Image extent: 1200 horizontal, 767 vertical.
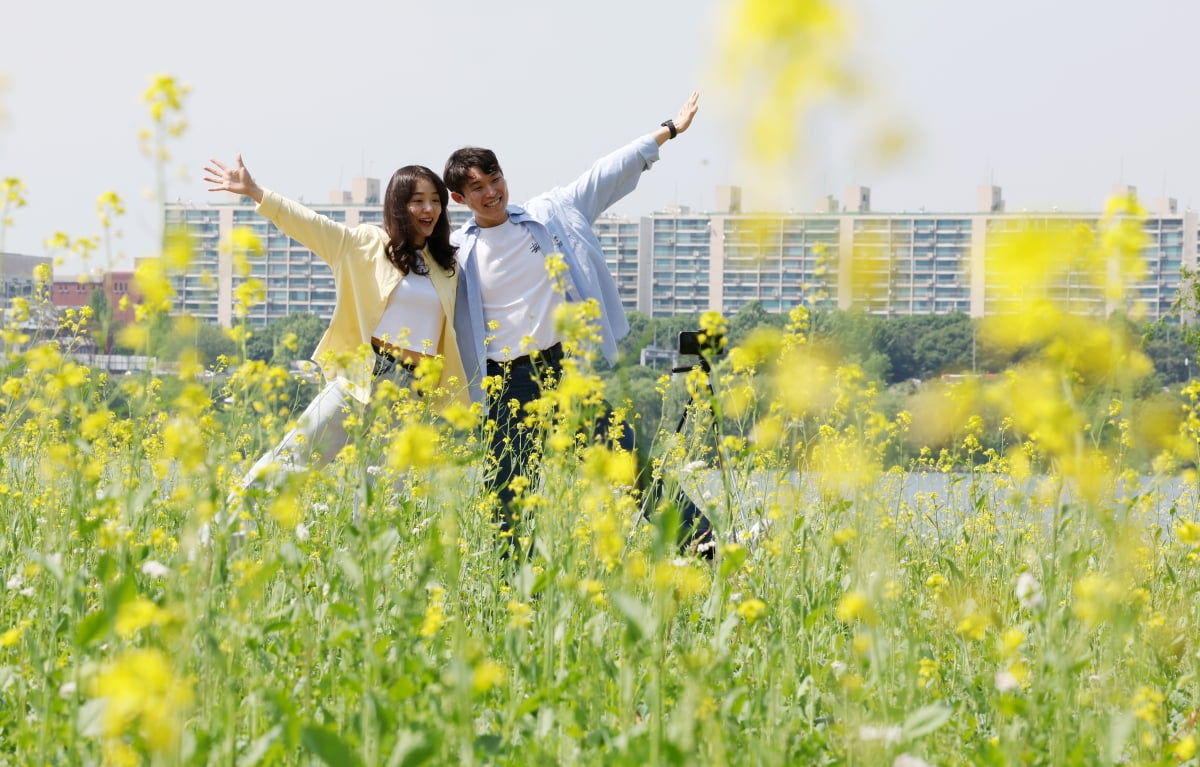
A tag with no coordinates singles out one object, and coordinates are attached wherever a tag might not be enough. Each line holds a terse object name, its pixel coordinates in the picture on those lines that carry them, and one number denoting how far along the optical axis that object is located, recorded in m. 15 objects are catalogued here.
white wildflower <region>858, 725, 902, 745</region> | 6.61
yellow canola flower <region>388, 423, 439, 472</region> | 6.75
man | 10.65
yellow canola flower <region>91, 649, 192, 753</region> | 4.68
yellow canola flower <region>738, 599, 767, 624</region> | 7.59
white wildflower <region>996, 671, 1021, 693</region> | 7.55
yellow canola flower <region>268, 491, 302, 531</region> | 7.95
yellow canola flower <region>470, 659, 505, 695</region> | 6.43
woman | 10.51
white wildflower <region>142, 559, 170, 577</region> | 7.68
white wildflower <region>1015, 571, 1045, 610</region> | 7.88
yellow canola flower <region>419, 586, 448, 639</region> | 7.79
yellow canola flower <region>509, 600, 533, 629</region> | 8.35
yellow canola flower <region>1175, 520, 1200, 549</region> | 8.21
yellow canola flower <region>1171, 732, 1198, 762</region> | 6.69
